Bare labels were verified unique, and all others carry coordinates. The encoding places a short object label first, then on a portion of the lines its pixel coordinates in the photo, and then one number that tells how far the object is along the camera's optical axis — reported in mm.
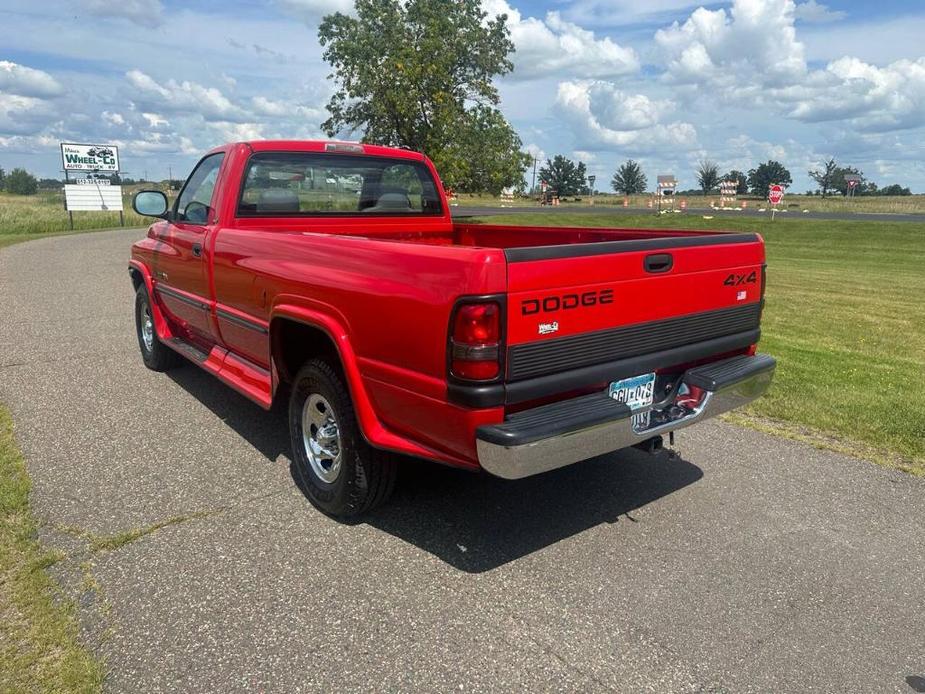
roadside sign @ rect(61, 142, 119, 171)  34250
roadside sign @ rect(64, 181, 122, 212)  32094
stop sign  34344
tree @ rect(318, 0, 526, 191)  34406
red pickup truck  2738
